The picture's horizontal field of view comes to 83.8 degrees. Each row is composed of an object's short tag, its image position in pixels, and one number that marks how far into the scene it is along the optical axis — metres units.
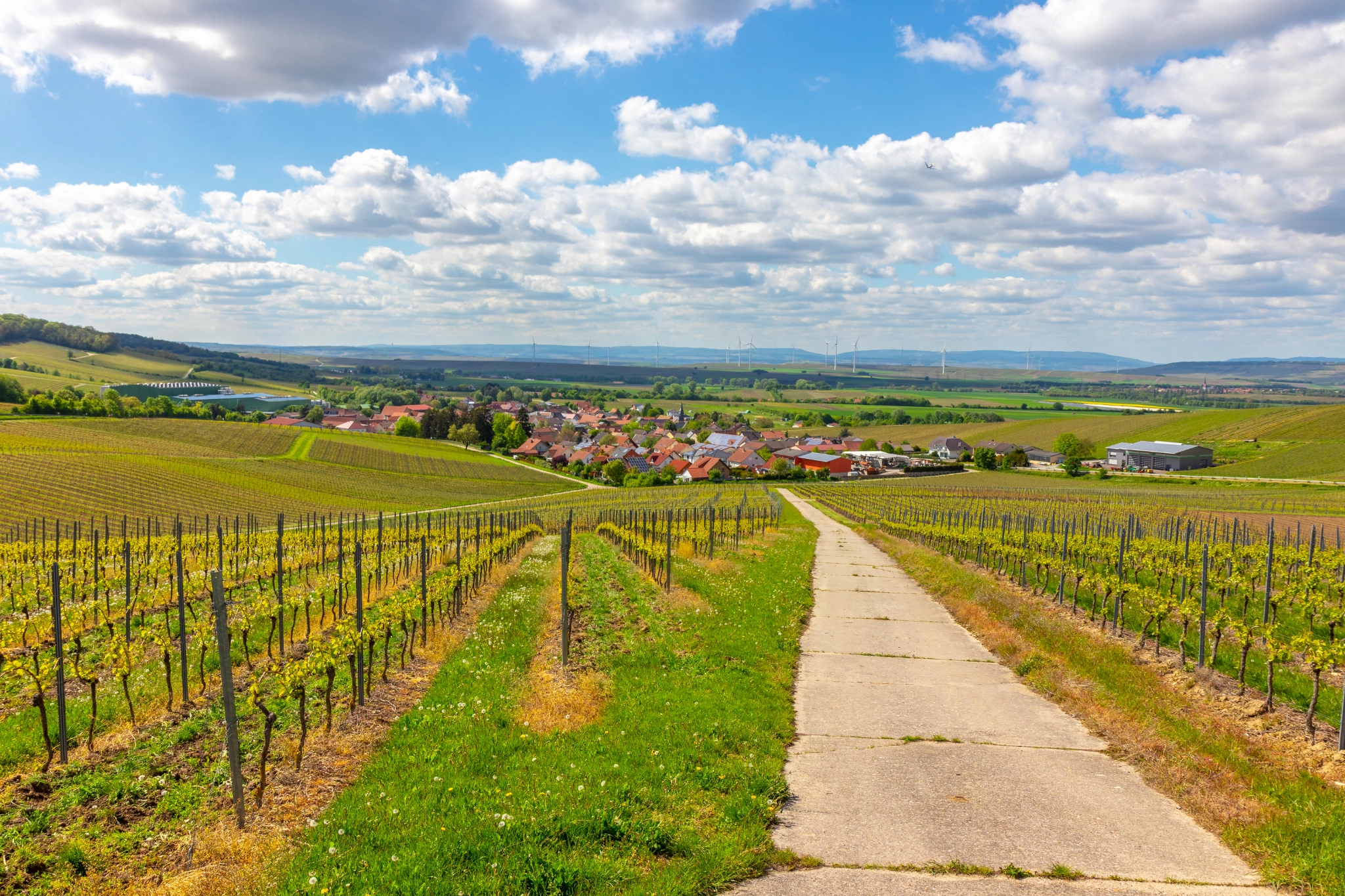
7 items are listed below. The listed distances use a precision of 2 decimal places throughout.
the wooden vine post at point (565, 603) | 12.63
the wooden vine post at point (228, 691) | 7.21
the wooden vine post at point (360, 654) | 10.06
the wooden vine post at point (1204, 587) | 13.23
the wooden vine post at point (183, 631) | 10.51
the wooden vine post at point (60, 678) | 8.57
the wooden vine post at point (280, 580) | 14.17
